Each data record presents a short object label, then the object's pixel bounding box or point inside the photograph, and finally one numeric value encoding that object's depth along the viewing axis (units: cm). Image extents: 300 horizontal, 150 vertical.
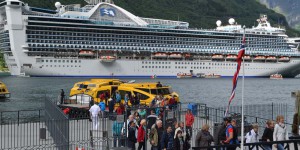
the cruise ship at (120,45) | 10456
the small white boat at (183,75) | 11516
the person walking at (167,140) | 1424
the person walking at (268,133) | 1498
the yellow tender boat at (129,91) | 2780
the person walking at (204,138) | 1380
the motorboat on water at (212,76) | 11888
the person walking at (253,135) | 1474
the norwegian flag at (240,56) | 1288
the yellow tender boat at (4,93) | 5384
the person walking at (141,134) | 1525
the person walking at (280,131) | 1461
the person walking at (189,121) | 1762
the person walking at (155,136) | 1476
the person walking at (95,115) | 1739
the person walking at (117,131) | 1616
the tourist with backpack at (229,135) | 1414
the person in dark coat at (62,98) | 2993
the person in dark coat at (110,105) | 2306
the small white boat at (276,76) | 12485
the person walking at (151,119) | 1769
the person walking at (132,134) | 1545
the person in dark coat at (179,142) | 1424
